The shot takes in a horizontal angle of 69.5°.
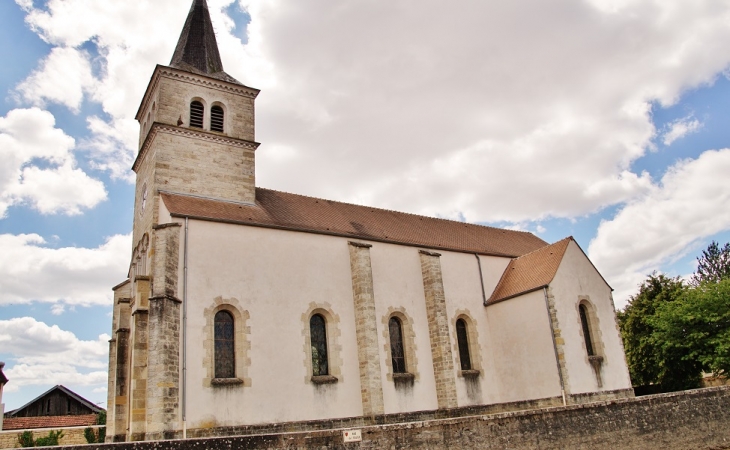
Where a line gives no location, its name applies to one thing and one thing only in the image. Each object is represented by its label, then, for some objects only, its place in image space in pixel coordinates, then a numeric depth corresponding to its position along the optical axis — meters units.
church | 16.25
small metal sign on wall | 10.54
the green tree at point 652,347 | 26.72
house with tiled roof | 32.72
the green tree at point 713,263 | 54.59
